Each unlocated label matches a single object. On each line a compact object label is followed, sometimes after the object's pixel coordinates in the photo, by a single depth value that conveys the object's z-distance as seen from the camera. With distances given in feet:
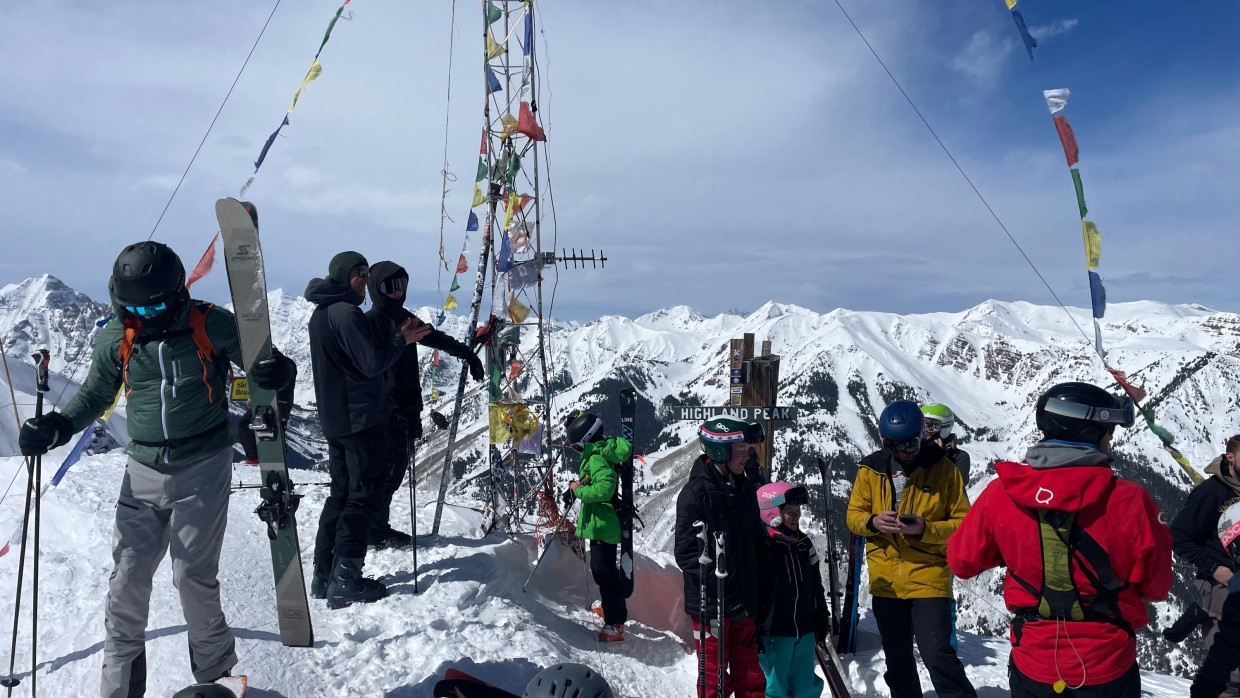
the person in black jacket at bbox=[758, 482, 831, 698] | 16.07
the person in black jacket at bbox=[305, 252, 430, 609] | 17.30
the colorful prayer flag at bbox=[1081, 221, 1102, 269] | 17.84
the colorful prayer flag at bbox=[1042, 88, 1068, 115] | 18.35
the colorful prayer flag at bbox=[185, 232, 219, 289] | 20.15
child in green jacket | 19.54
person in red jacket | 9.78
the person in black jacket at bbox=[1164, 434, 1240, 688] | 16.02
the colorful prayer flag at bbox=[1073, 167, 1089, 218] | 17.94
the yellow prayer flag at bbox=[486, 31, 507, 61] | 27.48
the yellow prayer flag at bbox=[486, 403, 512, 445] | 28.53
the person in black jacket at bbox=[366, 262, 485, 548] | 19.47
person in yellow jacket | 14.37
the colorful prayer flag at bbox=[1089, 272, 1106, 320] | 18.16
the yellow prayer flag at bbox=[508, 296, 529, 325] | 28.76
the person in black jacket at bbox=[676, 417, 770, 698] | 15.66
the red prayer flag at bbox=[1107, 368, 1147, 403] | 16.17
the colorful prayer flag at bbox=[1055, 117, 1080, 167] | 18.22
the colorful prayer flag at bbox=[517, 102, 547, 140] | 26.91
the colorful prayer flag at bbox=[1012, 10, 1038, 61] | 18.66
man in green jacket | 12.23
